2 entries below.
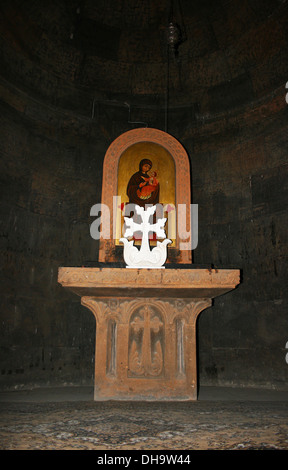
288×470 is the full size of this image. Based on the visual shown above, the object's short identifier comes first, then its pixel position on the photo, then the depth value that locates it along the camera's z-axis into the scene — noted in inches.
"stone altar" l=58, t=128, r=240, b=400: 191.8
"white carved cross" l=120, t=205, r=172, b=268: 200.4
